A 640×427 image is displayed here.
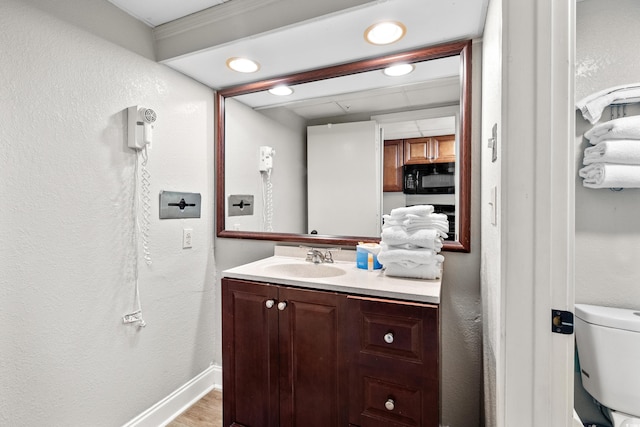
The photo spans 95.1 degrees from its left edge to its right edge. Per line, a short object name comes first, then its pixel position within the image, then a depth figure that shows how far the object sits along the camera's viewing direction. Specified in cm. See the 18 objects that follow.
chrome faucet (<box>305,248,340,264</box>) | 168
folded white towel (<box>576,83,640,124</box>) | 124
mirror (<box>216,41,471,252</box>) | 144
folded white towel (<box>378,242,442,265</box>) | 128
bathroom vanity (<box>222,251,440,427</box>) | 110
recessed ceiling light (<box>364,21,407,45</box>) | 133
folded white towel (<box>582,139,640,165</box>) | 120
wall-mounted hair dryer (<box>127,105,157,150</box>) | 146
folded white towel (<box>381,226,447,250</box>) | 127
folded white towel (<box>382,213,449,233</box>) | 131
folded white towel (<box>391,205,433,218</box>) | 131
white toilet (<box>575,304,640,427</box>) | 115
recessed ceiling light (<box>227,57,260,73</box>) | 166
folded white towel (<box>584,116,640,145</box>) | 121
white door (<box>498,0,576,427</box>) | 72
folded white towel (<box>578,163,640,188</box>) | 121
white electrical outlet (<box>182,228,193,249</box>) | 179
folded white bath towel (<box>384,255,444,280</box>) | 130
